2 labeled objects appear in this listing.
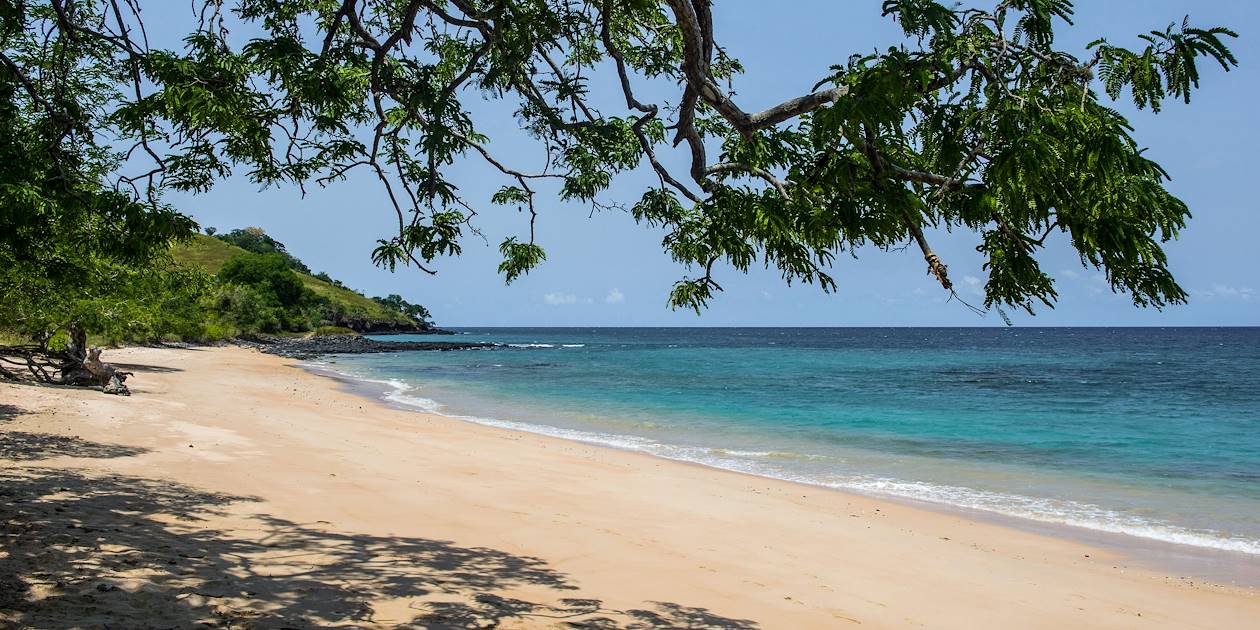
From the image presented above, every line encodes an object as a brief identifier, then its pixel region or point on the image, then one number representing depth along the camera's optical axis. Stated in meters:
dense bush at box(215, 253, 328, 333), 73.00
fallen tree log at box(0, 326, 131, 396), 18.19
